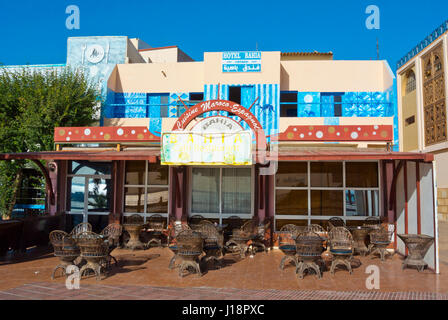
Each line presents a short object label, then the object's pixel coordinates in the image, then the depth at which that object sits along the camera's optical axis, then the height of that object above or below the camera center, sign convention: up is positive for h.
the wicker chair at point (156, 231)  11.06 -1.28
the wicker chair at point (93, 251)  7.10 -1.22
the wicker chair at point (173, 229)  10.42 -1.18
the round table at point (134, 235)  10.36 -1.32
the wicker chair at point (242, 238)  9.48 -1.25
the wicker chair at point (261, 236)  10.30 -1.32
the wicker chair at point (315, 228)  10.17 -1.07
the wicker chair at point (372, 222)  10.46 -0.91
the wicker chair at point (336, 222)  10.68 -0.93
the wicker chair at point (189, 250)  7.42 -1.24
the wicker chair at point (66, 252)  7.30 -1.27
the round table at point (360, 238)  9.69 -1.26
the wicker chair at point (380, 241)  9.04 -1.24
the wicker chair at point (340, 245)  7.65 -1.25
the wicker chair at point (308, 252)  7.27 -1.24
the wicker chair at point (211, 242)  8.34 -1.25
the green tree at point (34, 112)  14.40 +2.97
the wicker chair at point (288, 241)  7.99 -1.28
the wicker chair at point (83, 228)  10.76 -1.18
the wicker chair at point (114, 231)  10.02 -1.21
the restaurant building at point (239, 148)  9.07 +1.05
